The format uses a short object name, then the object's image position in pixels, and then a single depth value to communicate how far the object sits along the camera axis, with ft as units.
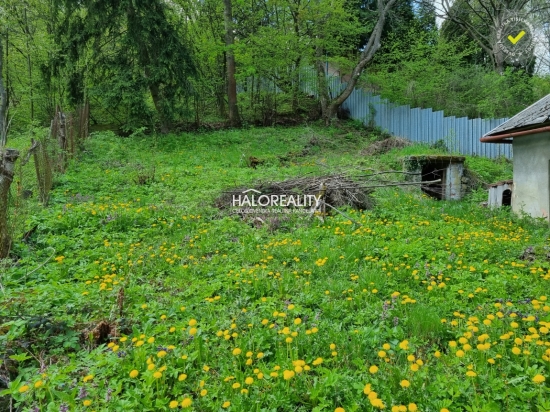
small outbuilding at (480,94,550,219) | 21.75
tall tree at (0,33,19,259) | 13.16
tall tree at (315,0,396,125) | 53.21
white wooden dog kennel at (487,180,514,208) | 26.01
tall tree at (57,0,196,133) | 41.39
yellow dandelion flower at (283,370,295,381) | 6.94
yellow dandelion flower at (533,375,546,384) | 6.34
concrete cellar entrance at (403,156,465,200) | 29.75
